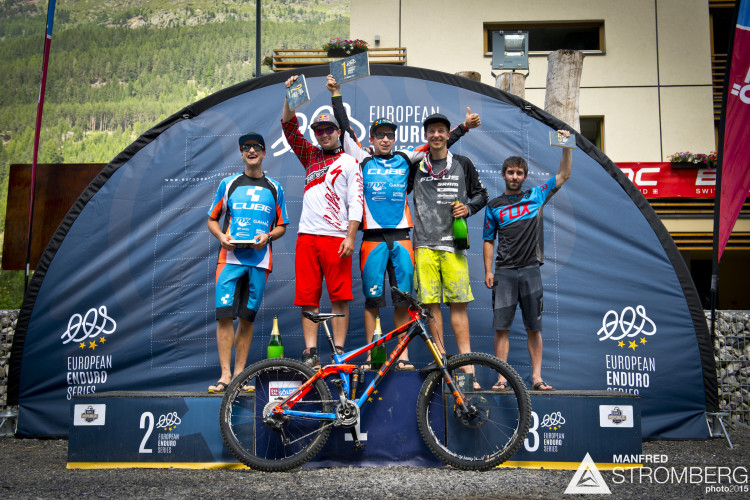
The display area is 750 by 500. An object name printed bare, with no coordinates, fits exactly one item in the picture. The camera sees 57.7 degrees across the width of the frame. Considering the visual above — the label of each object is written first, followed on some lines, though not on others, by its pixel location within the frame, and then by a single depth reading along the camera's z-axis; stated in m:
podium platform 3.80
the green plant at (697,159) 11.00
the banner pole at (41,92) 5.64
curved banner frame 5.05
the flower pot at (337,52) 12.91
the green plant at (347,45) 12.62
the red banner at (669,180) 11.13
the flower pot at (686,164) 11.02
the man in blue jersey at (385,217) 4.19
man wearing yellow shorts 4.18
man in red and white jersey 4.23
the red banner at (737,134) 5.18
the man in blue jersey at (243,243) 4.25
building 12.50
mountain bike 3.64
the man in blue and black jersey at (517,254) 4.25
